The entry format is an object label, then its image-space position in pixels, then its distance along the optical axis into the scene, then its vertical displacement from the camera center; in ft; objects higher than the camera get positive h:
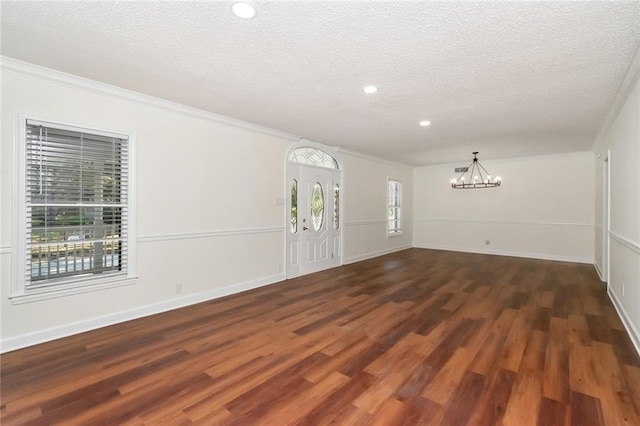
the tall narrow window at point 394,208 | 28.19 +0.56
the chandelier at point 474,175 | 27.20 +3.55
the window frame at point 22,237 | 9.15 -0.74
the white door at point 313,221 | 18.61 -0.50
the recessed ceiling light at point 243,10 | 6.38 +4.36
